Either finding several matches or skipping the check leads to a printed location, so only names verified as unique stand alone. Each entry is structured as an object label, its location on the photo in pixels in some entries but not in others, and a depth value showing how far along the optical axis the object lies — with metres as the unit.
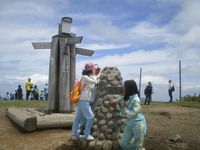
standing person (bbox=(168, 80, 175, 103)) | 11.82
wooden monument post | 5.55
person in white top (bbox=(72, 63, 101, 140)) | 4.04
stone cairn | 4.12
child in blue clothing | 3.53
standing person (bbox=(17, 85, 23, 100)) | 12.73
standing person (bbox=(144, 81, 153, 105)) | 10.49
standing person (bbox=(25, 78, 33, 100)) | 11.64
